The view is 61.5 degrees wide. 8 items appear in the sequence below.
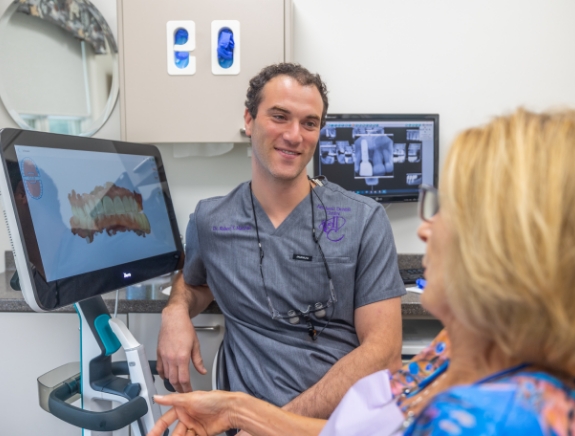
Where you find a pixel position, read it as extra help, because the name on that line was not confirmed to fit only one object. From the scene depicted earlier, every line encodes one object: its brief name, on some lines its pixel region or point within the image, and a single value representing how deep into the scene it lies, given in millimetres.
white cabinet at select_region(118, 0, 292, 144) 1702
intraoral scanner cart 940
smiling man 1261
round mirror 1980
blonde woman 444
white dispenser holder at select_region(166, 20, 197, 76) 1707
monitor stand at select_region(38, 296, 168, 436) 1092
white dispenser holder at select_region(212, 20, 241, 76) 1701
